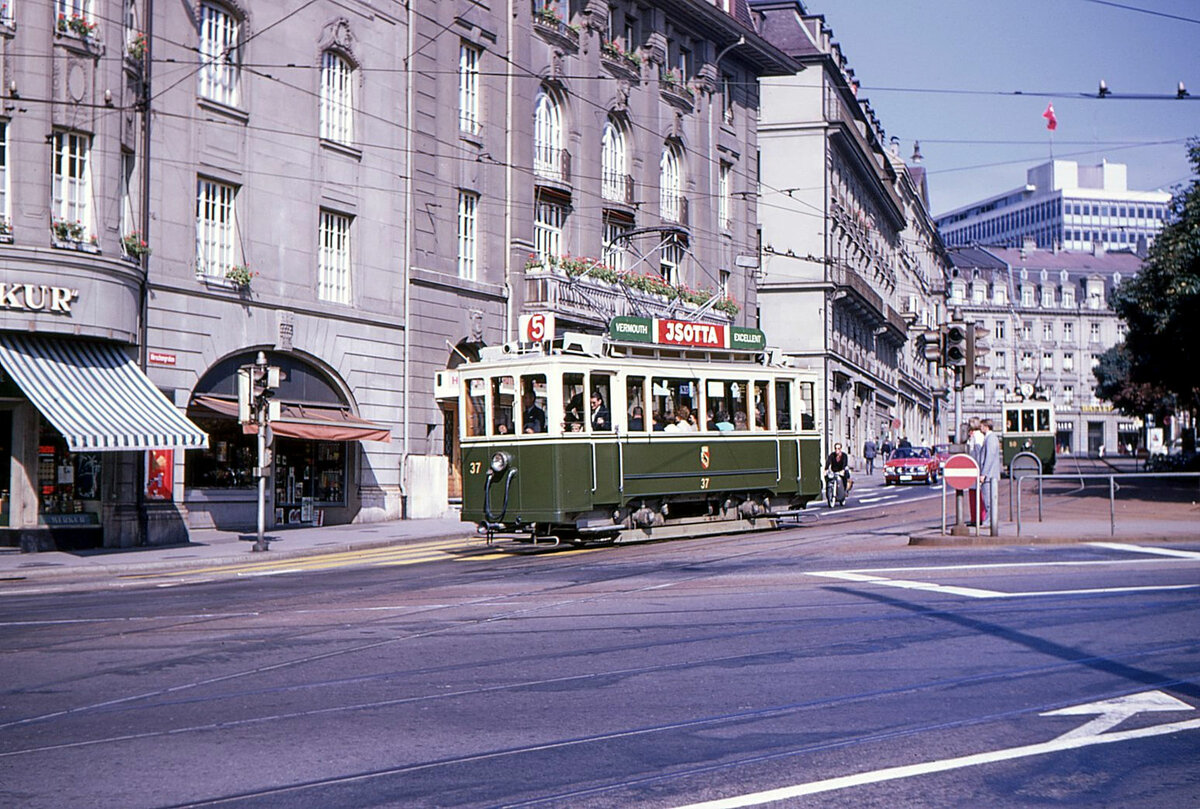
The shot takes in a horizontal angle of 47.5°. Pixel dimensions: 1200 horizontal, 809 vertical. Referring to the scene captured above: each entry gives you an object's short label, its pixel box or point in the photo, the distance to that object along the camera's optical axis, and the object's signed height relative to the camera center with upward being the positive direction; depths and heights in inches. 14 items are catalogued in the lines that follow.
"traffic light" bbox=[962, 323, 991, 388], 783.1 +60.7
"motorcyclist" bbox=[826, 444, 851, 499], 1444.4 +1.5
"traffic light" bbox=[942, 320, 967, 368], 775.1 +66.1
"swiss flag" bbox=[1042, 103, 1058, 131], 3786.7 +971.1
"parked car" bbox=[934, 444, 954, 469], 1977.1 +17.4
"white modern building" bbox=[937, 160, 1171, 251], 6924.2 +1314.2
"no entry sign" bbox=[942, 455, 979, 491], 792.9 -4.9
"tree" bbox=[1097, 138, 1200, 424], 1435.8 +186.6
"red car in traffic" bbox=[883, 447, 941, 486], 2037.4 -4.7
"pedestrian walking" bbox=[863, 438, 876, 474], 2605.8 +19.9
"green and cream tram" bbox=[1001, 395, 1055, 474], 2167.8 +57.5
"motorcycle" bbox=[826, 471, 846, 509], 1414.9 -25.5
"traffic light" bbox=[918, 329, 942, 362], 780.6 +67.7
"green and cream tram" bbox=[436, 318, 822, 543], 805.9 +20.4
